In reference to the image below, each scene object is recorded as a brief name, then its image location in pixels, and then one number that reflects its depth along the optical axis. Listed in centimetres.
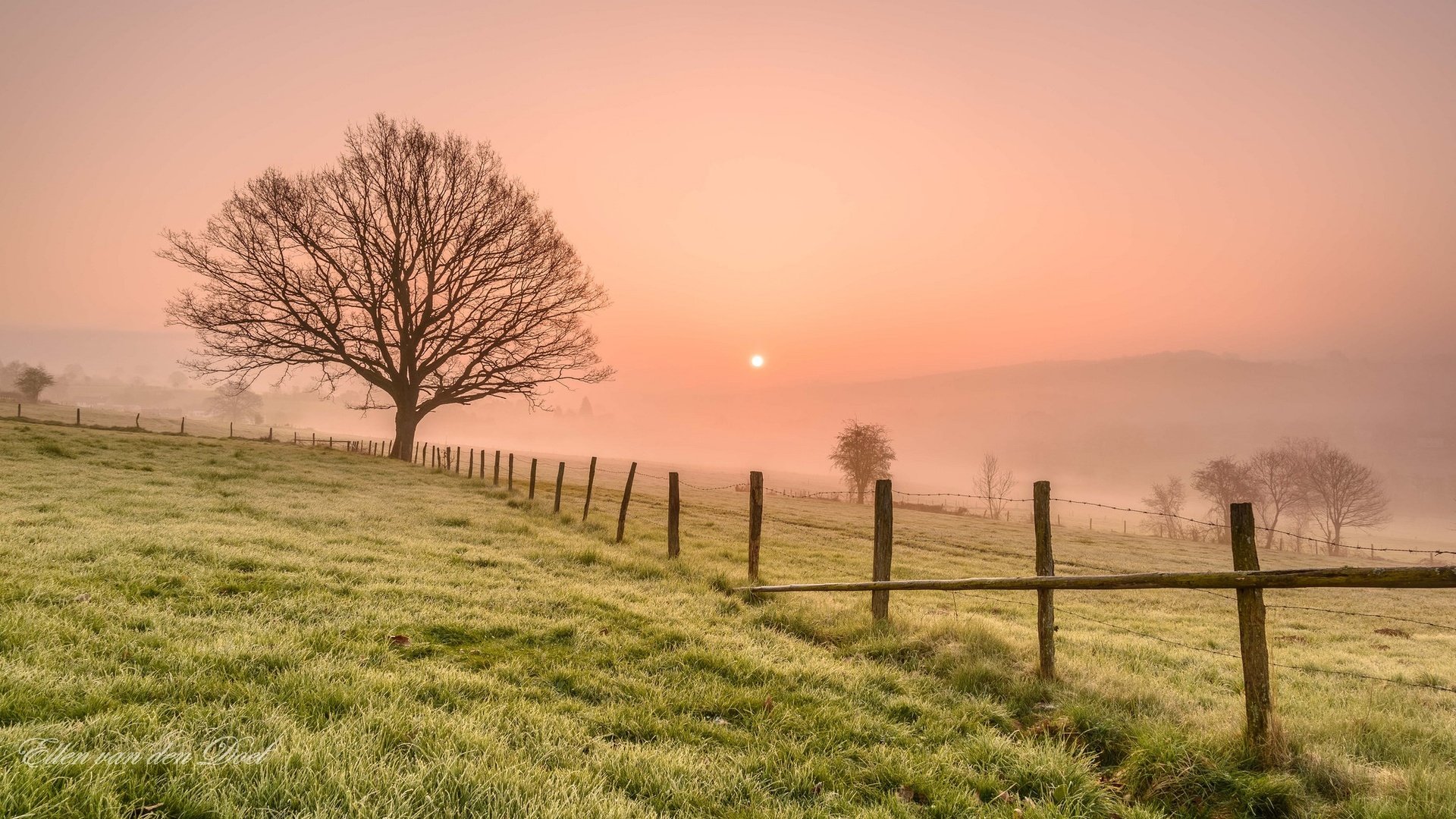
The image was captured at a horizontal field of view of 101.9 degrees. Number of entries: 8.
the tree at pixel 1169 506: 7850
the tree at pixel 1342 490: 6656
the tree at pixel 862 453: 7350
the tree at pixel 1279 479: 7150
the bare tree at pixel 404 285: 2842
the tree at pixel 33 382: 9269
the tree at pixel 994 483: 9040
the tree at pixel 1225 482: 7119
